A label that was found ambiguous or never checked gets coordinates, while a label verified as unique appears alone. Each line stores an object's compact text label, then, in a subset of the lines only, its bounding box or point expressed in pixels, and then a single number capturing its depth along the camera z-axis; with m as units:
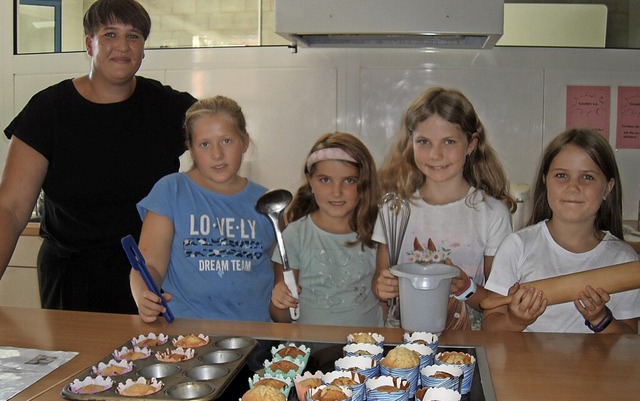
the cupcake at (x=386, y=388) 0.83
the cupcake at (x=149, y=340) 1.04
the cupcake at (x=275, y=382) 0.87
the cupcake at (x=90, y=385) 0.86
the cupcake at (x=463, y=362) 0.90
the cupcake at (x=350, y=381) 0.83
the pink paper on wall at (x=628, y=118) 2.72
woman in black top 1.66
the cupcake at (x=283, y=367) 0.93
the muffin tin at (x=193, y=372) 0.85
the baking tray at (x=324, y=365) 0.88
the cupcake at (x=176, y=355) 0.98
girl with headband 1.53
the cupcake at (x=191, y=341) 1.04
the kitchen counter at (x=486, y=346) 0.90
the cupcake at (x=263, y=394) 0.81
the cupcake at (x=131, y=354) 0.98
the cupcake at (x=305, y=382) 0.86
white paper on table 0.89
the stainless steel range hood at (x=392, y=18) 2.01
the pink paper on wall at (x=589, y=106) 2.73
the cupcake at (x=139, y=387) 0.85
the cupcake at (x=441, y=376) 0.86
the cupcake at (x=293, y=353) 0.98
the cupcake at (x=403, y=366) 0.89
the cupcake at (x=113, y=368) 0.92
